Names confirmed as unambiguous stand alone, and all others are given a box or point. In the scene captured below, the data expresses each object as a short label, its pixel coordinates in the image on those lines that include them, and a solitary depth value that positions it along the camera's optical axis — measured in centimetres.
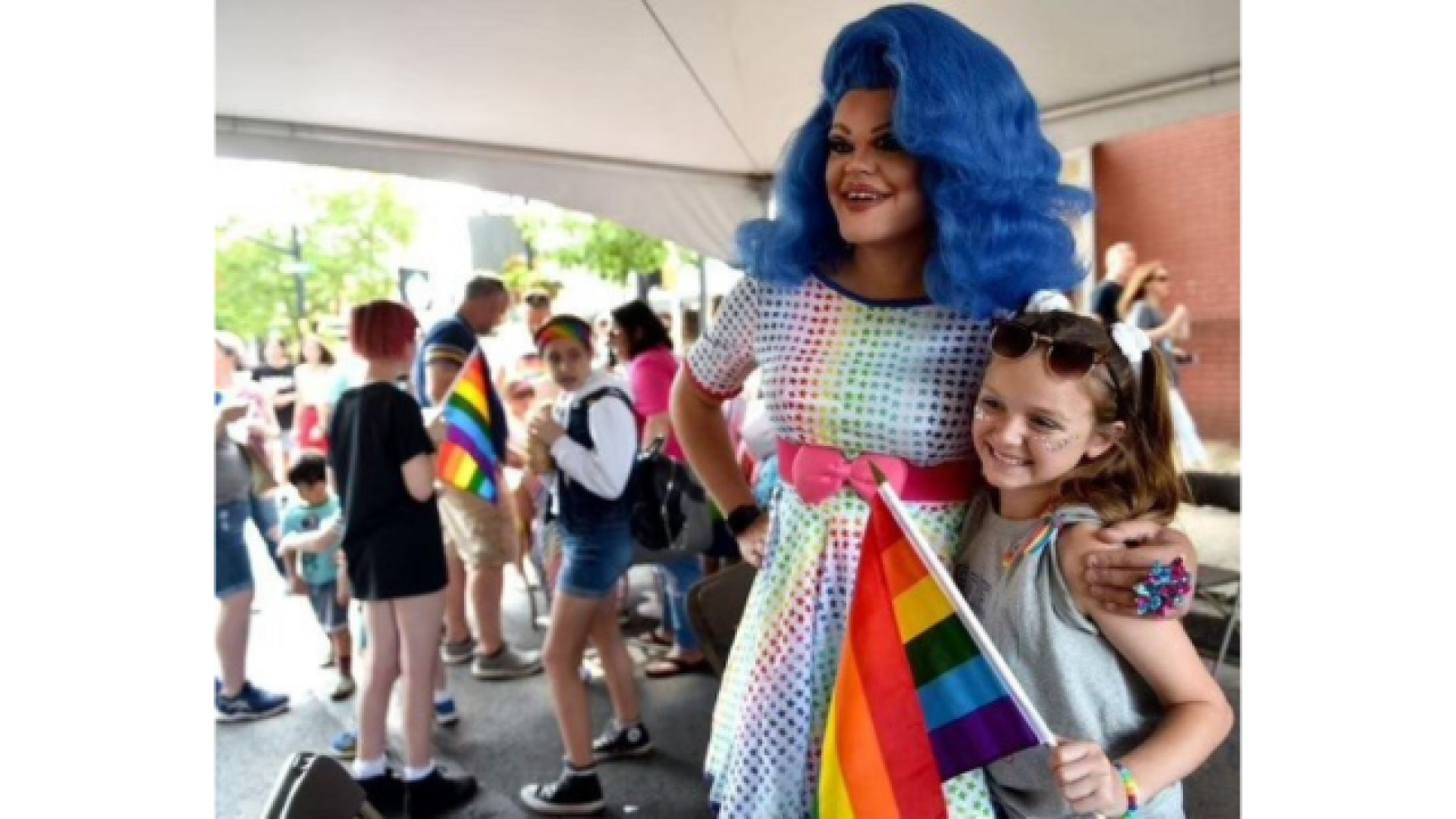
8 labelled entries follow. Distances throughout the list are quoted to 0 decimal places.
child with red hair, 339
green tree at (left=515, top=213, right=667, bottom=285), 1748
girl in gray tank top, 115
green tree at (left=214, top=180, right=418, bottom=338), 2441
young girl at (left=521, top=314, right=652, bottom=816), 352
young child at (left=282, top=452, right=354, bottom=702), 465
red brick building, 1151
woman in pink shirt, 489
